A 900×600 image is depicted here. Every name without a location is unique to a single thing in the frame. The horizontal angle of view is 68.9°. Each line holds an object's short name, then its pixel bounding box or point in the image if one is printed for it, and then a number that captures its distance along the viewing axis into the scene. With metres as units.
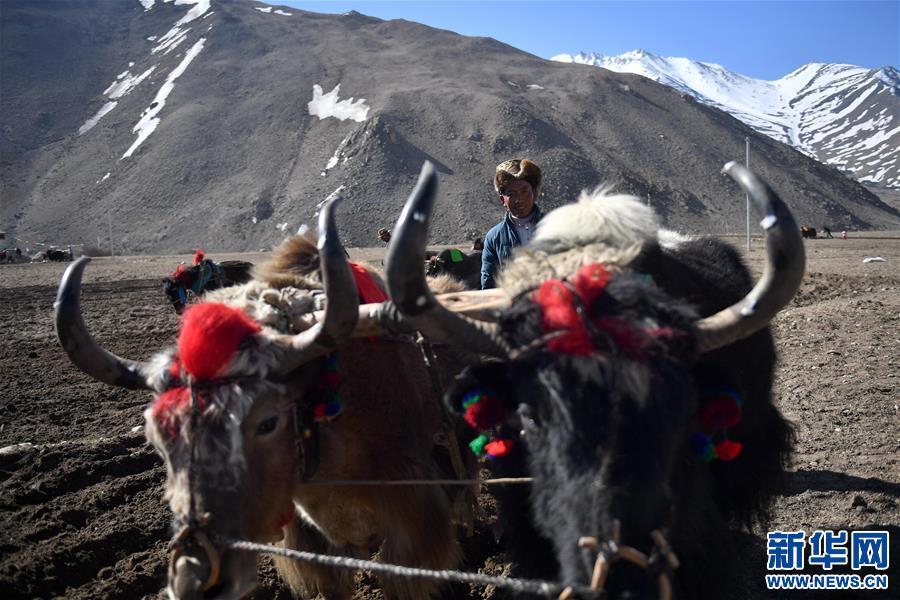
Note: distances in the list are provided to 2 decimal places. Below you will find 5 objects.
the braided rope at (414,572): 2.35
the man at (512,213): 5.27
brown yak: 3.00
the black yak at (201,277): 5.60
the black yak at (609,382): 2.46
